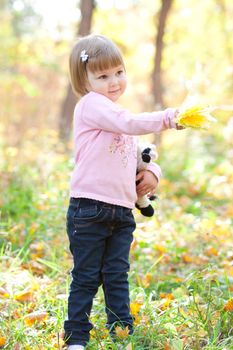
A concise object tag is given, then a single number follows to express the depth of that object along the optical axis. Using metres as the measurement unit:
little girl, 5.39
